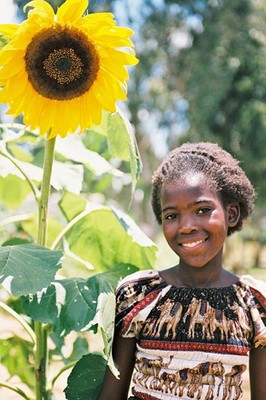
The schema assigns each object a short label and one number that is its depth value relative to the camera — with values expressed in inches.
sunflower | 63.6
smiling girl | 60.8
